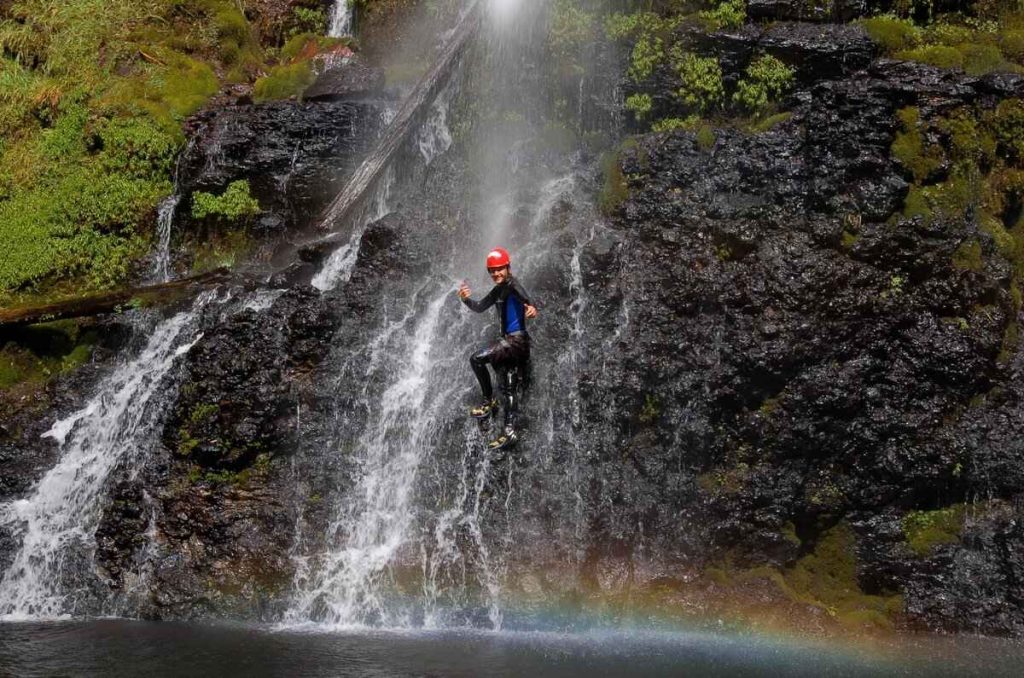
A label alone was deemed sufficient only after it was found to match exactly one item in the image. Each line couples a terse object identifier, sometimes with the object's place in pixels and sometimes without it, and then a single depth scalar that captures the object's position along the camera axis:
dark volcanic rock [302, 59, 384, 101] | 15.19
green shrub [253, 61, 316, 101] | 15.68
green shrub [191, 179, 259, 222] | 14.02
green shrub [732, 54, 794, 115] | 12.95
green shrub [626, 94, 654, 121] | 13.52
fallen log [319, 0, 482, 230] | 13.15
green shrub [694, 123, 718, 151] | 12.04
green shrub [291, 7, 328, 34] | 17.72
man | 10.11
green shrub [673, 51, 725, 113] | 13.23
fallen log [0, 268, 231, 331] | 12.46
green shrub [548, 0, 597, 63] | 14.20
